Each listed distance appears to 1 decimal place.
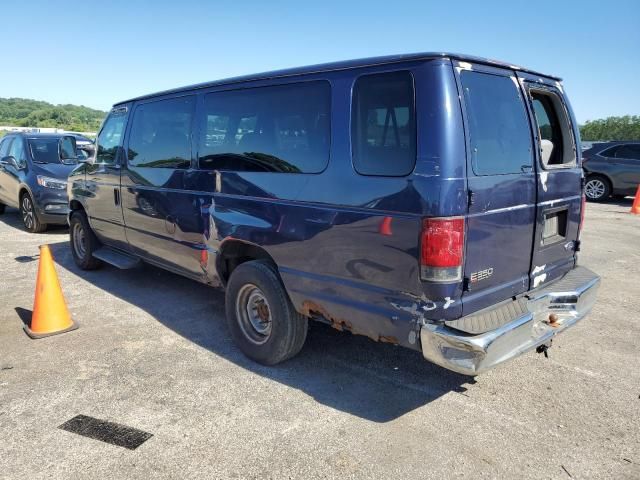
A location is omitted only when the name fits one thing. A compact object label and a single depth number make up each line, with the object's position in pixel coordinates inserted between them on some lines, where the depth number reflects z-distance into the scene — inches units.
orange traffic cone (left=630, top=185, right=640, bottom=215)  458.0
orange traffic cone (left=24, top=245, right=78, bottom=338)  171.8
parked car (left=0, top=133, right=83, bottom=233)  339.6
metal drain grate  112.8
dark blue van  105.7
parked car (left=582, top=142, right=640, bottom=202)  505.4
